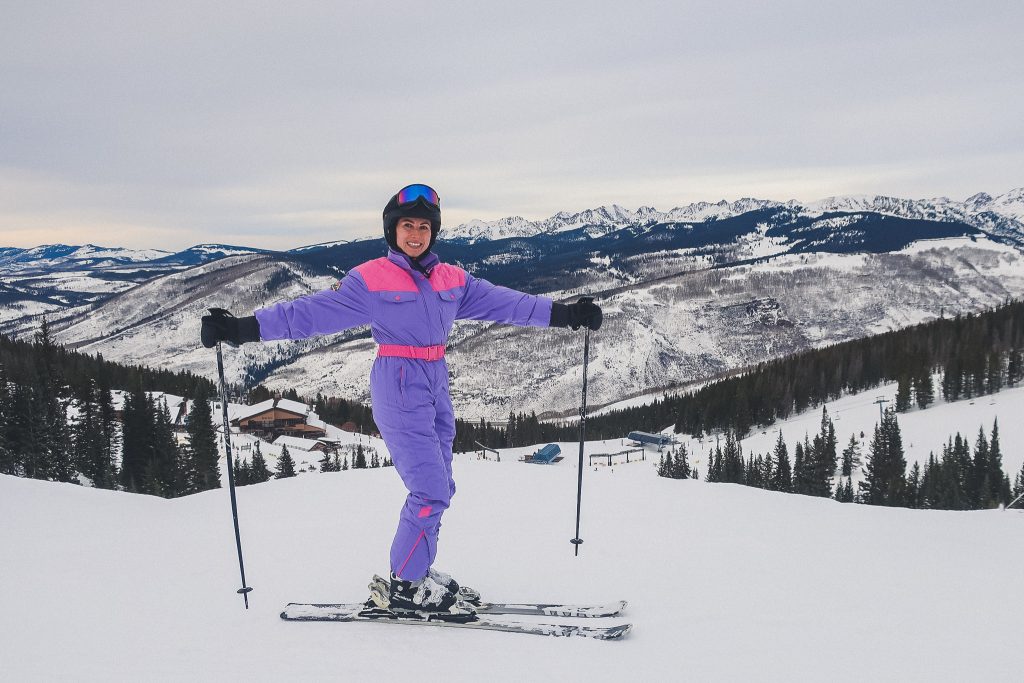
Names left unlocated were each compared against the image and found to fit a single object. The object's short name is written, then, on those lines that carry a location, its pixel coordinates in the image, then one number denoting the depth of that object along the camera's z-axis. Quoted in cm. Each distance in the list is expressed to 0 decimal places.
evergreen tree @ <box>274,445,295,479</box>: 4247
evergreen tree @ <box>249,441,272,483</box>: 3806
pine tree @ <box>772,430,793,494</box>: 4641
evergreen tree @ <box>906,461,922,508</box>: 4022
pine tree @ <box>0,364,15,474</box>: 2486
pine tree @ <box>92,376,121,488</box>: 3030
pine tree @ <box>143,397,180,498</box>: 3124
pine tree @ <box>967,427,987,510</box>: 4078
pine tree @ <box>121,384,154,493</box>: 3266
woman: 432
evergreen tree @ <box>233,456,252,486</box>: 3685
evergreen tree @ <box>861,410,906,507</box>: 4519
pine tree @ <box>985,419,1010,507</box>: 3830
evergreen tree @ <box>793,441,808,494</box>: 4619
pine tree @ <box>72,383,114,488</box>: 3056
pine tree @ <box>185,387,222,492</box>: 3441
